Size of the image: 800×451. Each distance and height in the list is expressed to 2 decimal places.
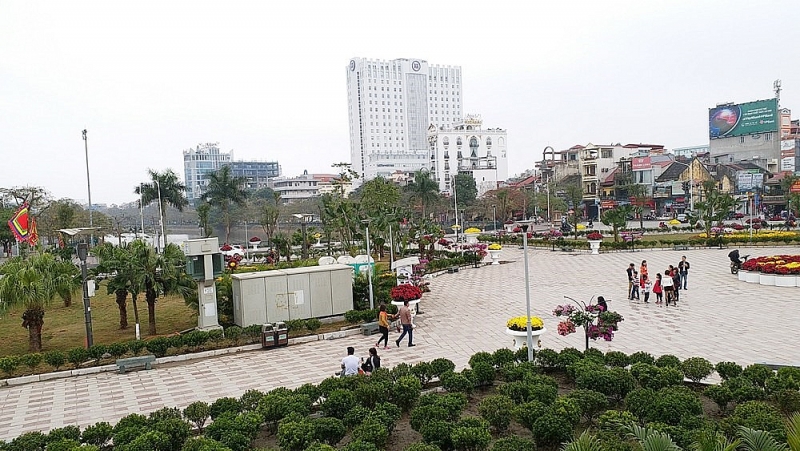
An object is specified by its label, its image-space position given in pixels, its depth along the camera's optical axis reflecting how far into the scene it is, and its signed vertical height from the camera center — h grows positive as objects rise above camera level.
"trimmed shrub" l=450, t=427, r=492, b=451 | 7.45 -2.99
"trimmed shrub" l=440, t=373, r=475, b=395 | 9.97 -3.03
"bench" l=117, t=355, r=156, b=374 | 13.58 -3.32
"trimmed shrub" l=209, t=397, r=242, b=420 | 9.13 -3.01
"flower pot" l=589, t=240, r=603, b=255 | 34.94 -2.52
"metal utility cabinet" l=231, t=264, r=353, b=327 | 16.80 -2.32
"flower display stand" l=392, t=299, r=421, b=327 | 17.83 -2.93
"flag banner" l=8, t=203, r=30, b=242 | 30.12 +0.27
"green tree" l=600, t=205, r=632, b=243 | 36.91 -0.89
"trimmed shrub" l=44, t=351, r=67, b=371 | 13.59 -3.12
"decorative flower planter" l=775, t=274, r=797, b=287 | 20.59 -3.02
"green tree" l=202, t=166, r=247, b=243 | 58.50 +3.12
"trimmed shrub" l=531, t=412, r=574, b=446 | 7.65 -3.01
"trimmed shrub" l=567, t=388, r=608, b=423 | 8.53 -2.96
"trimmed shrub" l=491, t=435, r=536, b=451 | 7.16 -2.99
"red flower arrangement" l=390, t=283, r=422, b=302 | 17.53 -2.48
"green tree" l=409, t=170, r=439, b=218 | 59.98 +2.57
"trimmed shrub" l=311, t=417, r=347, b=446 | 8.09 -3.05
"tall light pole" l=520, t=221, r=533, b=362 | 10.87 -1.64
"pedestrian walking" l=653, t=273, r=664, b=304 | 18.62 -2.90
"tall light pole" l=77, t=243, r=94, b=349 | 14.13 -2.08
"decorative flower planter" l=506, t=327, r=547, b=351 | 12.21 -2.84
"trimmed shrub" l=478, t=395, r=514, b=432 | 8.30 -2.98
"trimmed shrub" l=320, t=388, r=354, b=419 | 9.05 -3.01
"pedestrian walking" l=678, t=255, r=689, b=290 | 20.72 -2.47
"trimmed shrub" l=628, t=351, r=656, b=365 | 10.70 -2.93
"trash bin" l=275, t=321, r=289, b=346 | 15.16 -3.14
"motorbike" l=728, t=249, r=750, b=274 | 23.78 -2.62
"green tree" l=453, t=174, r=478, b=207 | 78.75 +3.09
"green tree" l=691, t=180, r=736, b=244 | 36.28 -0.41
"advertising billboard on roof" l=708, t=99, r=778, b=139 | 67.50 +9.80
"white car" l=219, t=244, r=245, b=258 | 39.20 -2.26
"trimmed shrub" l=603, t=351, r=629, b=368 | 10.66 -2.91
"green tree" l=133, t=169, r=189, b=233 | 54.22 +3.30
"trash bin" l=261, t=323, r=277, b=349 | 15.05 -3.16
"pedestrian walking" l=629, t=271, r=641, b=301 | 19.41 -2.89
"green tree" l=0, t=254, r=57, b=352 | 14.75 -1.60
